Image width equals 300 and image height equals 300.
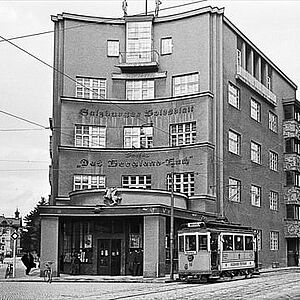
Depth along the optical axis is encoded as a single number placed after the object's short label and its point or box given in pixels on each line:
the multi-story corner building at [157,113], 53.44
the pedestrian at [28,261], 48.34
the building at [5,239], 167.75
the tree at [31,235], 101.78
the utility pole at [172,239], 41.48
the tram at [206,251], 38.59
